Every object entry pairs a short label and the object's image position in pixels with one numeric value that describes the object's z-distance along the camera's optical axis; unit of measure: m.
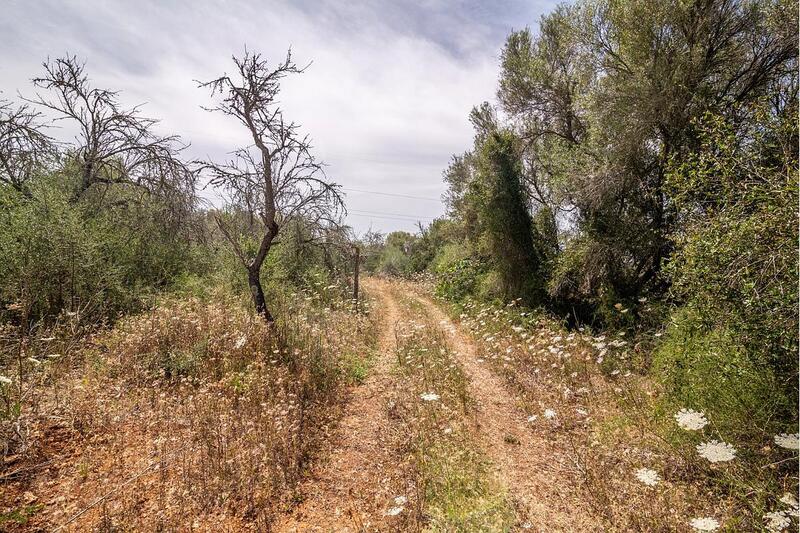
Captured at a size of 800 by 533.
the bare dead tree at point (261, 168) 7.04
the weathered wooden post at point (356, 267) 14.79
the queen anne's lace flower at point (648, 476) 3.01
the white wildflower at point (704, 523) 2.53
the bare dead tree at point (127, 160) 9.91
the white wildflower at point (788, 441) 2.74
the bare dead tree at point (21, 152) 8.12
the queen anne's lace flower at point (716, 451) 2.83
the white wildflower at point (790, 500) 2.70
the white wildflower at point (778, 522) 2.57
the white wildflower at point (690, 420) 3.13
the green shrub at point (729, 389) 3.62
